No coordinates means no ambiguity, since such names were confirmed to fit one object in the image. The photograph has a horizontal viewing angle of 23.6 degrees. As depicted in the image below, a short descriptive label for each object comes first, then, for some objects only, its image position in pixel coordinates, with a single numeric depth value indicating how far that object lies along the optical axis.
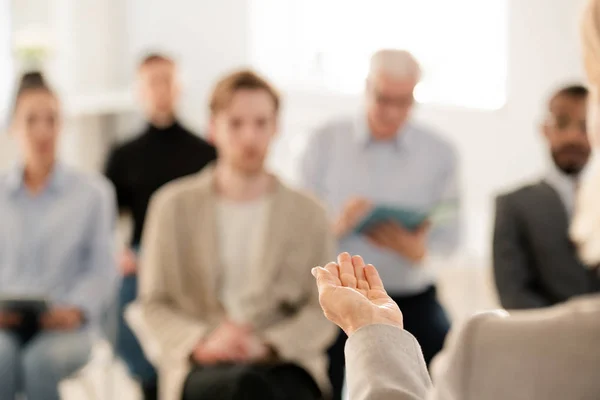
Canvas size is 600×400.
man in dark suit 3.28
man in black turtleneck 4.33
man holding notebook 3.87
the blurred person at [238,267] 3.16
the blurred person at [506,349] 1.08
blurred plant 5.90
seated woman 3.61
